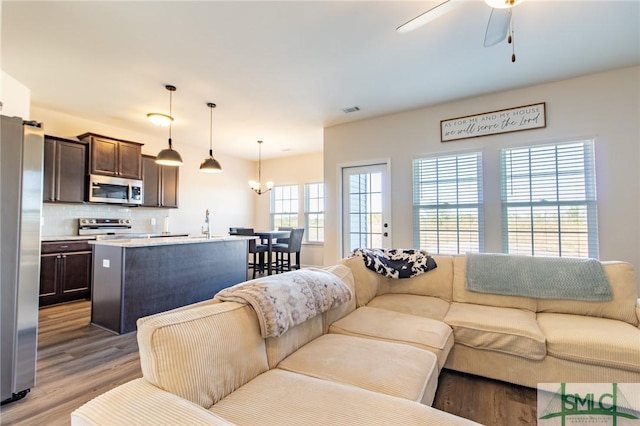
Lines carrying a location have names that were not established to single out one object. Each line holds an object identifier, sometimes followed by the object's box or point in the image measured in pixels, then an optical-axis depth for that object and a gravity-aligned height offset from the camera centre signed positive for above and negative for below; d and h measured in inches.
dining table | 221.4 -12.2
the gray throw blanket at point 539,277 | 88.0 -17.6
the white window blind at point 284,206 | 285.9 +16.5
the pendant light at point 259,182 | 253.9 +39.5
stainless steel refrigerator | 69.0 -6.6
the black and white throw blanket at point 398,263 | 109.8 -15.6
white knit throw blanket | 55.1 -15.8
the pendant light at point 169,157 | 144.5 +32.3
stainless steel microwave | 173.0 +20.2
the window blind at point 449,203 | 151.9 +10.1
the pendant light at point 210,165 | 162.7 +31.9
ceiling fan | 68.6 +52.1
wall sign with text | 138.6 +50.2
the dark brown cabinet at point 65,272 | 148.8 -26.2
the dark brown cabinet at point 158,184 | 204.5 +28.2
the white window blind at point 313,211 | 270.8 +10.4
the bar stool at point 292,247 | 233.2 -19.9
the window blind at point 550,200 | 129.3 +10.1
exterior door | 177.9 +9.3
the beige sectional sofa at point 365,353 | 40.3 -27.1
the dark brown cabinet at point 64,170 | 156.3 +28.9
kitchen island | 117.6 -24.6
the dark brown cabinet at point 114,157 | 172.4 +41.1
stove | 179.8 -2.4
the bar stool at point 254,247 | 222.2 -19.0
